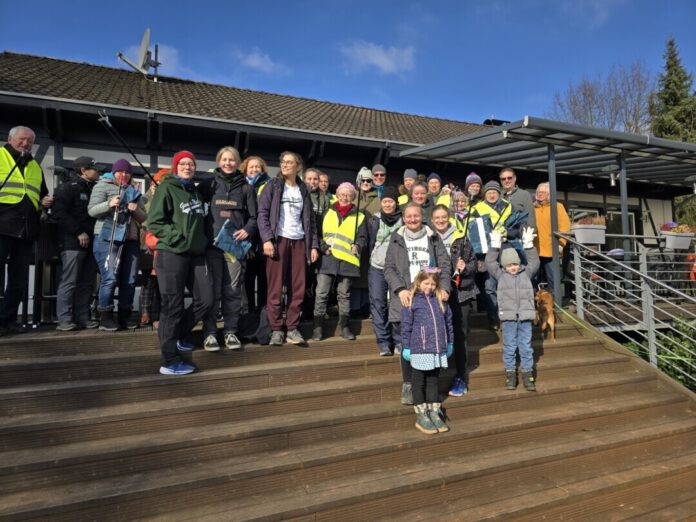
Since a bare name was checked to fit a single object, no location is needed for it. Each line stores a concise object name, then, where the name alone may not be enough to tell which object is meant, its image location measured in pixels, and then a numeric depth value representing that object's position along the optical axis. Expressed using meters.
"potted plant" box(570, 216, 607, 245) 6.56
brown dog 5.07
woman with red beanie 3.58
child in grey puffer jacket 4.27
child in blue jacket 3.54
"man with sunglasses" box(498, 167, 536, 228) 5.76
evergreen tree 22.20
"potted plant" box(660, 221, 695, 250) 7.79
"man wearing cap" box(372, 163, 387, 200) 5.43
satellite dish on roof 10.65
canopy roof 6.07
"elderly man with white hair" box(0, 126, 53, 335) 4.04
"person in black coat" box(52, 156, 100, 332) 4.24
